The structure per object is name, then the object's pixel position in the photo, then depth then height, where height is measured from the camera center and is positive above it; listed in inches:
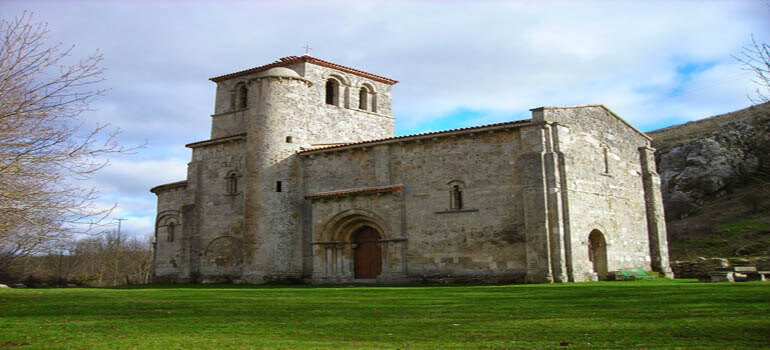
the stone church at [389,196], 927.0 +119.1
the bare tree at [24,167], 411.8 +75.7
